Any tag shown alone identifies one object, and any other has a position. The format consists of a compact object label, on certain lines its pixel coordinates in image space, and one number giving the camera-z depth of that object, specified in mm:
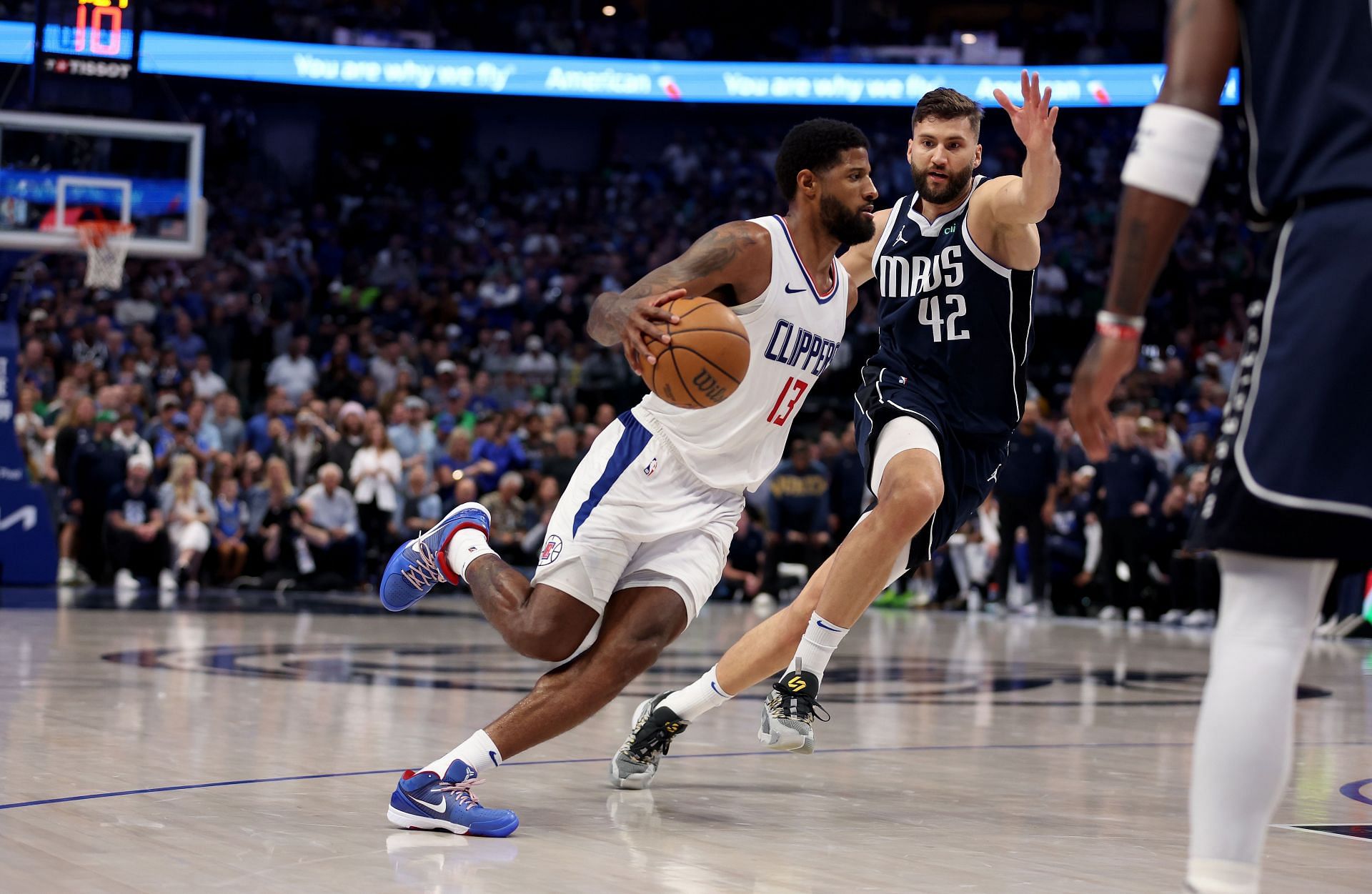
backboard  13477
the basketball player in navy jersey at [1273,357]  2400
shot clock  13219
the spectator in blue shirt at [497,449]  16234
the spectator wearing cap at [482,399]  18656
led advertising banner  24297
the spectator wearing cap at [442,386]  18812
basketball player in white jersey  4449
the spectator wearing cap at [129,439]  14633
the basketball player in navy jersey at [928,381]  4887
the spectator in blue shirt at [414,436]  16297
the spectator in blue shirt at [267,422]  15961
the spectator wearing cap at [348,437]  15438
